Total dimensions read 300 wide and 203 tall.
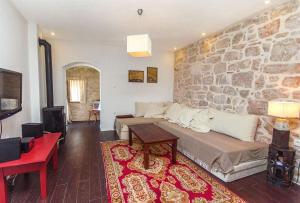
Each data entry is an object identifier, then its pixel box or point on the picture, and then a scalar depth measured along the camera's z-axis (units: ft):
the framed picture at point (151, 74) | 17.15
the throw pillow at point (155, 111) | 15.76
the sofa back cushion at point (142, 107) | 16.17
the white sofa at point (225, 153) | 7.38
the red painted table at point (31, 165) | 5.49
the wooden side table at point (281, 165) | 6.98
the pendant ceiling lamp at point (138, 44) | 7.57
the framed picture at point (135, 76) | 16.46
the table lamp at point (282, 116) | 6.75
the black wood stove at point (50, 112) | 11.24
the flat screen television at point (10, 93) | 6.25
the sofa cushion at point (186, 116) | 12.08
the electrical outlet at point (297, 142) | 7.30
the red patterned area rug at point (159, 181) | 6.25
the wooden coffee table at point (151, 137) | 8.39
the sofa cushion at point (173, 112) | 13.75
